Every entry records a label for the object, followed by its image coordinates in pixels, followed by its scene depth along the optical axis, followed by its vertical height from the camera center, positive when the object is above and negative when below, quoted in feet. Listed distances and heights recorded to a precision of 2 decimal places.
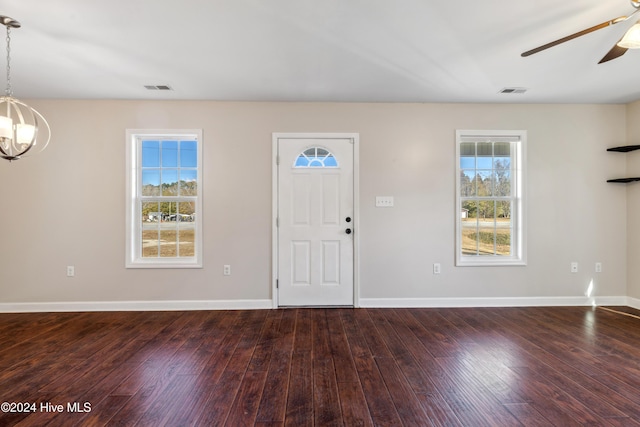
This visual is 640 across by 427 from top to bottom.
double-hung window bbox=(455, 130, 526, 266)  13.01 +0.70
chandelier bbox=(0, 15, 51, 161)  7.20 +2.03
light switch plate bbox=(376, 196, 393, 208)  12.66 +0.51
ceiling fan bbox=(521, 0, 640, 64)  5.51 +3.27
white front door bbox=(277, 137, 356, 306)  12.57 -0.34
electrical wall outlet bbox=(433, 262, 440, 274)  12.70 -2.20
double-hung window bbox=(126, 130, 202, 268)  12.64 +0.62
